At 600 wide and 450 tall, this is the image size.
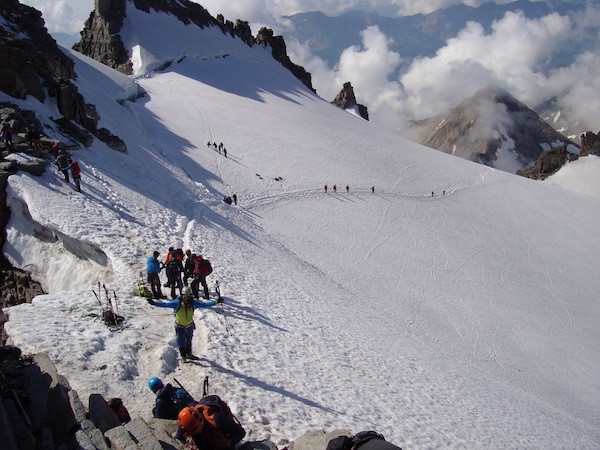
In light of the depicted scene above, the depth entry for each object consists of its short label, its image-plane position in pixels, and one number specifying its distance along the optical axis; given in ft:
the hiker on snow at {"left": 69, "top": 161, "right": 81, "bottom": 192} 56.85
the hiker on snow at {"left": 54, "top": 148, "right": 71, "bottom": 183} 58.29
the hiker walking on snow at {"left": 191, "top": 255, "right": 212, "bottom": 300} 43.69
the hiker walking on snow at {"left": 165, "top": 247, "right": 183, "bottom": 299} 43.47
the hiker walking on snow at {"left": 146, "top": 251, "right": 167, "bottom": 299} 41.11
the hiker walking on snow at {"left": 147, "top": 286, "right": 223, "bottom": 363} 31.58
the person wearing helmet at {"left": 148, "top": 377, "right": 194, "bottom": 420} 24.30
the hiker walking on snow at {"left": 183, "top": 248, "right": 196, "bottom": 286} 44.68
